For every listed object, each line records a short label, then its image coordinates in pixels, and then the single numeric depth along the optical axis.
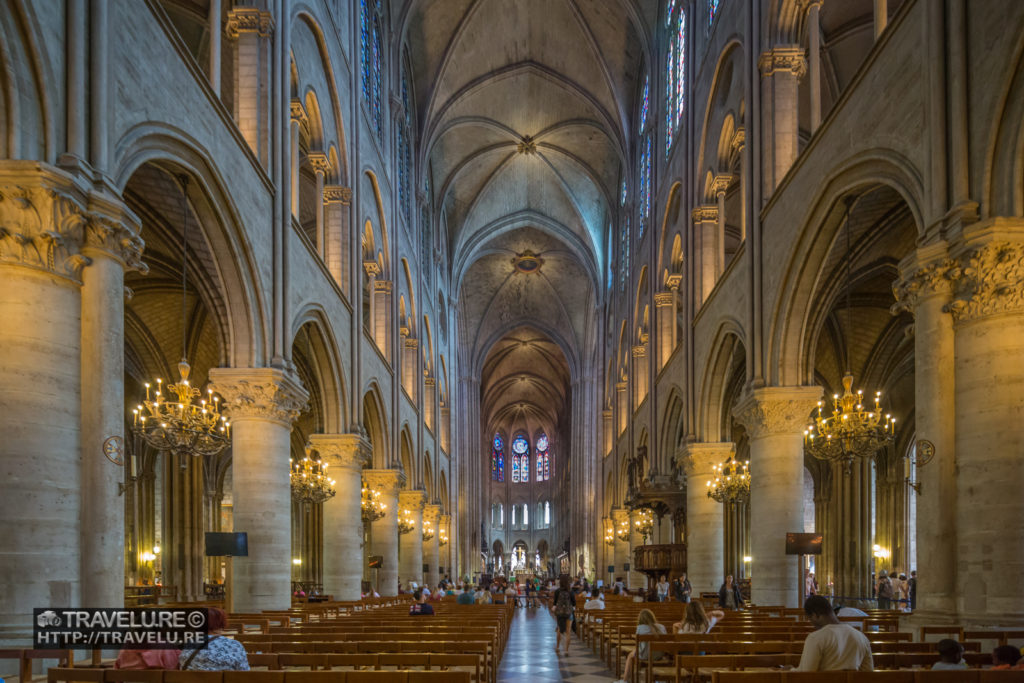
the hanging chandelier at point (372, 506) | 24.48
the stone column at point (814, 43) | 15.27
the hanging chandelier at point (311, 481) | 19.25
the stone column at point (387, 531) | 26.36
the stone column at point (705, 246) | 22.72
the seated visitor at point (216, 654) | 5.51
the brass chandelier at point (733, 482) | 20.14
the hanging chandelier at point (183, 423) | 12.32
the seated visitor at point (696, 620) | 9.77
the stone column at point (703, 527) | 22.69
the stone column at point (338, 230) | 21.64
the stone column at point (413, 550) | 33.44
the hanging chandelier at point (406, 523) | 31.92
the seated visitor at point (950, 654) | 6.15
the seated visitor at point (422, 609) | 14.88
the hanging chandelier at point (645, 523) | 31.59
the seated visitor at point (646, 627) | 9.73
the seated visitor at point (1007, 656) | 6.37
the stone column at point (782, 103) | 16.72
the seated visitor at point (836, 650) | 5.90
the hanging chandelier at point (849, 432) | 13.15
